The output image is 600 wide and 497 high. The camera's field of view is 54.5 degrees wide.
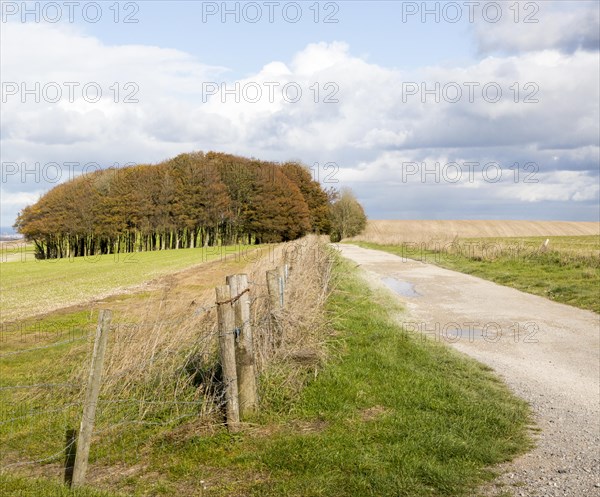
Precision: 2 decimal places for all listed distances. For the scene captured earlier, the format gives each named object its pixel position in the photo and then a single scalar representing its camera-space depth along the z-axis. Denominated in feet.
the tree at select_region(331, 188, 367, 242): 322.55
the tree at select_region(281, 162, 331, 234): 307.78
